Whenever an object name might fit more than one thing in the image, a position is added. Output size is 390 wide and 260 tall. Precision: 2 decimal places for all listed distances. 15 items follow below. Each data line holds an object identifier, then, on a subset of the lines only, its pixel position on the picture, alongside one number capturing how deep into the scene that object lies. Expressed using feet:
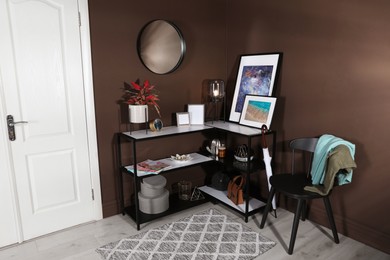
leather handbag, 9.55
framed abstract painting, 9.51
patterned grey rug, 7.64
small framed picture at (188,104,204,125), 10.14
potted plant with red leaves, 8.66
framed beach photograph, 9.16
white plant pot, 8.63
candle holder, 10.28
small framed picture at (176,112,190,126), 9.92
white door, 7.54
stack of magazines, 8.78
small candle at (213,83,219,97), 10.28
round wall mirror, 9.29
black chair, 7.48
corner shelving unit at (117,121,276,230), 8.72
